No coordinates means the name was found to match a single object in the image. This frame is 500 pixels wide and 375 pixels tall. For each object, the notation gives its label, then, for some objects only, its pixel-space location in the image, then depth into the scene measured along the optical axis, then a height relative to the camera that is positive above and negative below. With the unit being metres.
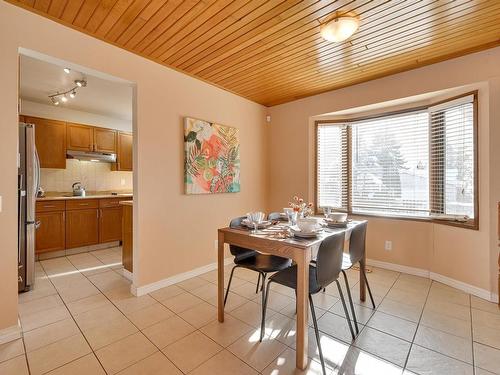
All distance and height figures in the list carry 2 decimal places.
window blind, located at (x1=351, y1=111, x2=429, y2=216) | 3.19 +0.31
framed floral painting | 3.07 +0.42
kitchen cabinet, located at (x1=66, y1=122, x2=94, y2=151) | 4.33 +0.96
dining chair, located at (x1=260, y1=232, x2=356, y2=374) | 1.66 -0.62
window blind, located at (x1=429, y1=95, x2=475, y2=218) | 2.69 +0.34
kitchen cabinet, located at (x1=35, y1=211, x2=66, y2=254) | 3.73 -0.67
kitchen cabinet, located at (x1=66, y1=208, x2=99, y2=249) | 4.04 -0.66
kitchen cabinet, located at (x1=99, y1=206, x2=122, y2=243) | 4.40 -0.66
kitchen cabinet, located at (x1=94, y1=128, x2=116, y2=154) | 4.66 +0.96
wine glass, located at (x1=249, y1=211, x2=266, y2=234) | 2.11 -0.27
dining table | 1.57 -0.44
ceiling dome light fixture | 1.96 +1.31
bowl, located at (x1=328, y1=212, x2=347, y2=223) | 2.32 -0.29
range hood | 4.32 +0.61
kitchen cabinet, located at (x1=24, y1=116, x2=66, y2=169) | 4.00 +0.82
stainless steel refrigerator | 2.56 -0.13
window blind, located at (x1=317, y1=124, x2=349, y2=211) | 3.82 +0.35
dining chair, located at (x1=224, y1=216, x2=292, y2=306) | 2.19 -0.71
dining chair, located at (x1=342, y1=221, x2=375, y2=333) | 2.18 -0.54
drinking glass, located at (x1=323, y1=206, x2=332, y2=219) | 2.49 -0.26
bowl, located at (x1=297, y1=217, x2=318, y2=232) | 1.85 -0.29
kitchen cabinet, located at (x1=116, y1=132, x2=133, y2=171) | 5.02 +0.77
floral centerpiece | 2.40 -0.22
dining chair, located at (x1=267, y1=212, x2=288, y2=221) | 2.63 -0.32
